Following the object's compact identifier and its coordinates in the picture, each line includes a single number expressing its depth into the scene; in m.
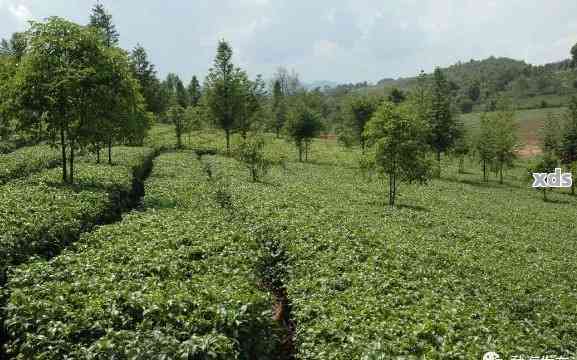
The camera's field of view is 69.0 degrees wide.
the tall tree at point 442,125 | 58.34
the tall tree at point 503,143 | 52.09
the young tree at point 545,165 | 43.72
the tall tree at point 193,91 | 104.19
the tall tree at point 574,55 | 172.62
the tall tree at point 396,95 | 102.25
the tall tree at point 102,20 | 65.50
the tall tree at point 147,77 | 72.00
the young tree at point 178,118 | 53.41
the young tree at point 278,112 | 84.73
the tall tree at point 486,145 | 51.69
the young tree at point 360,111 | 61.53
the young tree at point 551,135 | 66.50
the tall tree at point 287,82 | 153.35
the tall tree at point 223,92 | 55.66
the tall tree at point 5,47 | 84.81
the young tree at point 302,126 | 55.97
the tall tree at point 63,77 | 18.59
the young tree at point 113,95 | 19.91
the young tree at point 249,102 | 56.78
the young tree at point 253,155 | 31.50
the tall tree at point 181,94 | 96.75
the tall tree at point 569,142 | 58.41
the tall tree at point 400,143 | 27.86
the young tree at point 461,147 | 59.44
